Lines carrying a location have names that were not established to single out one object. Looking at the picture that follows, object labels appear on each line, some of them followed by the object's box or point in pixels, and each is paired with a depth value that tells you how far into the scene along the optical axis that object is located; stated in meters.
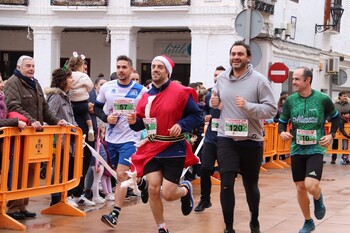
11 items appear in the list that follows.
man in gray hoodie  8.77
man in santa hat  8.85
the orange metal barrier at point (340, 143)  22.56
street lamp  34.53
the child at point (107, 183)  12.52
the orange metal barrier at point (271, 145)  19.77
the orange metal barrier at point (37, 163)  9.44
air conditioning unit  35.22
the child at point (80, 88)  11.68
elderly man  9.98
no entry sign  25.03
